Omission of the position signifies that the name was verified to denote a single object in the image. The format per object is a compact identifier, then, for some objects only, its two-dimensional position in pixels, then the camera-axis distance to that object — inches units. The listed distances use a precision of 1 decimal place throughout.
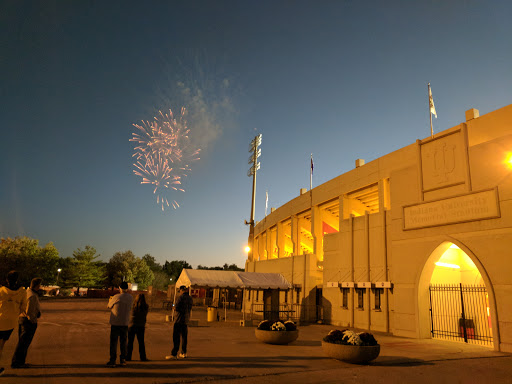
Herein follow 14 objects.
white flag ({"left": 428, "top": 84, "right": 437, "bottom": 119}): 837.2
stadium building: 598.5
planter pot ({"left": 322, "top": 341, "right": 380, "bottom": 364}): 408.2
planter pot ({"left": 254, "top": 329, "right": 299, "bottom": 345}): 546.9
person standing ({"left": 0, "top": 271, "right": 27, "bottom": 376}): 299.9
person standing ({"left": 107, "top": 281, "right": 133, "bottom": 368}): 343.6
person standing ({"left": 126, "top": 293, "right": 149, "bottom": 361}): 384.2
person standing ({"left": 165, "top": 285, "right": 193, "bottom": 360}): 395.2
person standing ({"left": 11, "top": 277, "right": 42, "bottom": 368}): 323.6
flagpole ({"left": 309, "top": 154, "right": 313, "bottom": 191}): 1292.3
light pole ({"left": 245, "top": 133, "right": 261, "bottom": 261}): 1863.9
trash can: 958.4
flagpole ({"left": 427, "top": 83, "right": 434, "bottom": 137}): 830.9
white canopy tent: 866.0
